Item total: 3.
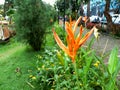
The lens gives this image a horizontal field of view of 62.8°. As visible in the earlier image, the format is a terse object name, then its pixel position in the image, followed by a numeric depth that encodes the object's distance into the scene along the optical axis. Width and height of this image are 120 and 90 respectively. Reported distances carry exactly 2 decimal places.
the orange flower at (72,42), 0.70
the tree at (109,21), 4.85
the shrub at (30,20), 2.78
